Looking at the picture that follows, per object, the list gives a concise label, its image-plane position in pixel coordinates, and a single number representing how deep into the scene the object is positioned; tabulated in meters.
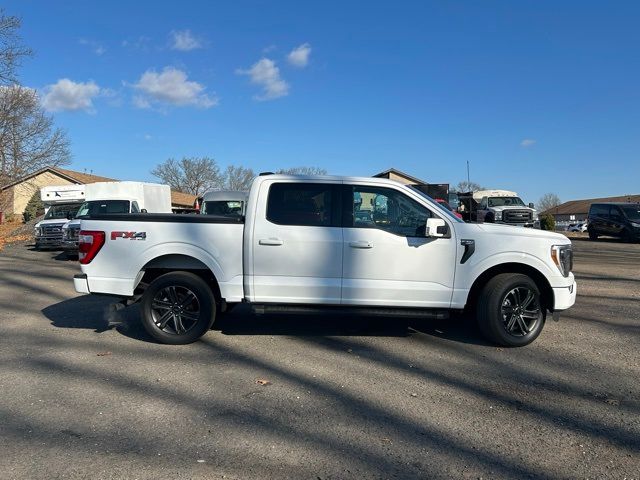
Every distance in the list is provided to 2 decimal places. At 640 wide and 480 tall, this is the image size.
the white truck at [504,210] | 25.02
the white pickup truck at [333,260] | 5.88
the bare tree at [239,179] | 93.94
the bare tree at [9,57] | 31.02
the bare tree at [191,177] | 92.50
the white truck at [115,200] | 16.57
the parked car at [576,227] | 56.33
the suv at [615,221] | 23.81
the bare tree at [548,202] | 139.62
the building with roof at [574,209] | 89.17
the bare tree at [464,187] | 100.59
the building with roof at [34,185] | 46.53
